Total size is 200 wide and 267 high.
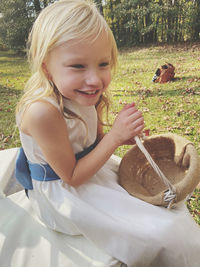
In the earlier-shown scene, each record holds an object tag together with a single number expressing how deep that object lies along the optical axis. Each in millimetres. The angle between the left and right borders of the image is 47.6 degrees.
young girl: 400
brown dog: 1915
